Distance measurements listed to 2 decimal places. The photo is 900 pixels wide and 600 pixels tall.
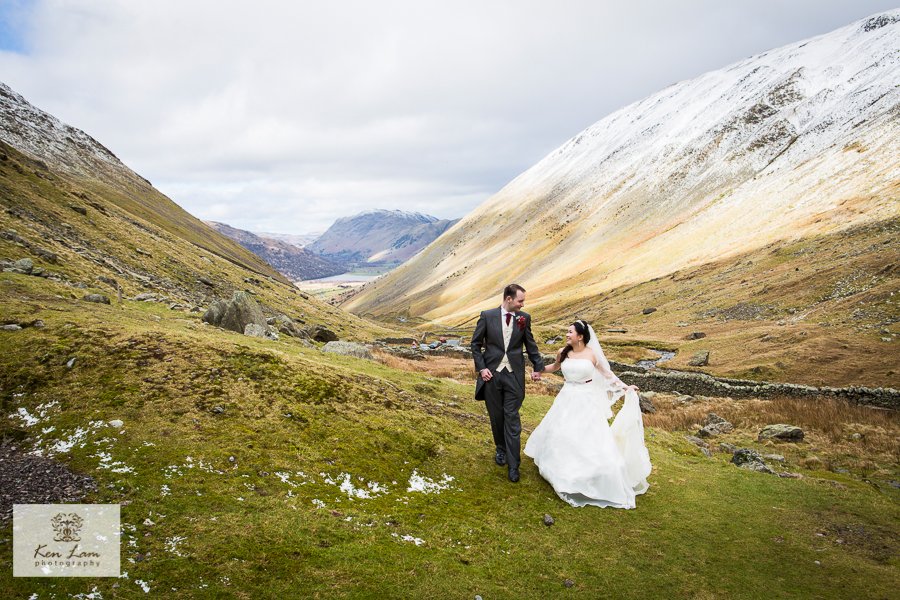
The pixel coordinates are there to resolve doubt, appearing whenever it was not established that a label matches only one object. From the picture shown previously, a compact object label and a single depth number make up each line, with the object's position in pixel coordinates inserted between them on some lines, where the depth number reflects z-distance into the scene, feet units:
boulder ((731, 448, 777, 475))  50.25
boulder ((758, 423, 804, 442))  67.31
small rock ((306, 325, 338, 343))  140.87
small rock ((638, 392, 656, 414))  94.48
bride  36.11
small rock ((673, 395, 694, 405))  109.57
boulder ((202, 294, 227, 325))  93.91
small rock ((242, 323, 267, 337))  93.00
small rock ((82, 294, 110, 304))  71.01
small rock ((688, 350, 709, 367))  158.10
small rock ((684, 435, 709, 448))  66.58
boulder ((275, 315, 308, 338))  122.52
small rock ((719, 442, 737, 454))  62.40
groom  37.88
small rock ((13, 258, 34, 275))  77.41
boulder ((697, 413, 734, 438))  74.43
